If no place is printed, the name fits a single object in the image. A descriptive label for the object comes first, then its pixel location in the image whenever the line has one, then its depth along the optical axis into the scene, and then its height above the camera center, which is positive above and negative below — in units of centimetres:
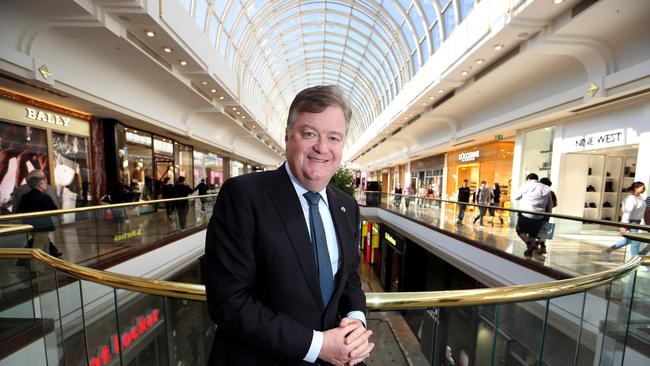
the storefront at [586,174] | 864 +8
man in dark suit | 90 -34
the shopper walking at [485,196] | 1034 -83
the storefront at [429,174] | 1956 -3
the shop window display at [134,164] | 998 +16
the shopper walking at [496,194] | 1230 -89
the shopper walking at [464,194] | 1196 -89
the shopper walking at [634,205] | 533 -57
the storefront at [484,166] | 1300 +43
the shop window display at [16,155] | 649 +26
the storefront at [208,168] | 1855 +8
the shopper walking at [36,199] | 484 -61
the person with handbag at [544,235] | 540 -120
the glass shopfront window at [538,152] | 976 +89
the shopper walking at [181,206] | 806 -115
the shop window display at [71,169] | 790 -9
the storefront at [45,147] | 655 +52
